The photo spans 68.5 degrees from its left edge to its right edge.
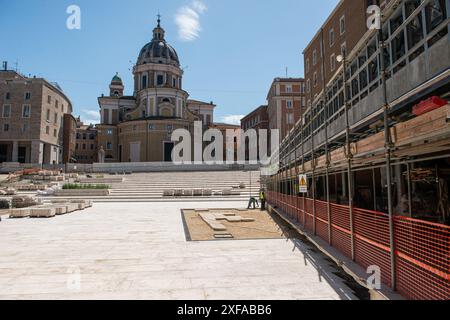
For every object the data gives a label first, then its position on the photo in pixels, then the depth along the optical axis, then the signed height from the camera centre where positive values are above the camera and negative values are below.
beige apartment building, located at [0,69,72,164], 58.12 +12.37
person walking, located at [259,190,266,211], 22.23 -1.01
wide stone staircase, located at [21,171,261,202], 32.53 +0.24
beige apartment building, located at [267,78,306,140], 61.88 +17.31
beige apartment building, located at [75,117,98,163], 90.94 +11.52
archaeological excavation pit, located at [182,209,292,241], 11.87 -1.70
